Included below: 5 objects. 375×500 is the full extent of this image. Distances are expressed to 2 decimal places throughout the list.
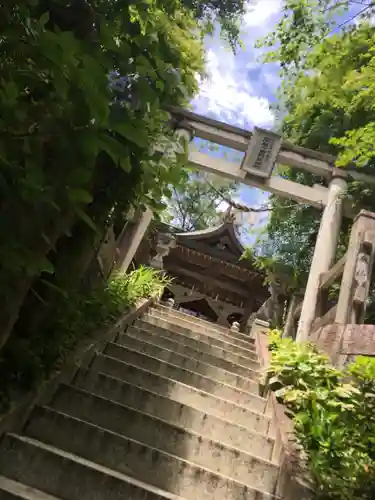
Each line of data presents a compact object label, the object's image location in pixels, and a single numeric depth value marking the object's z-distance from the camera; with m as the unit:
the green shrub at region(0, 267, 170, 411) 2.66
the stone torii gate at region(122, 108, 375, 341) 8.06
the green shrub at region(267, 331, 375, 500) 2.85
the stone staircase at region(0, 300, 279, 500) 2.68
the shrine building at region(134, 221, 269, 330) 13.79
